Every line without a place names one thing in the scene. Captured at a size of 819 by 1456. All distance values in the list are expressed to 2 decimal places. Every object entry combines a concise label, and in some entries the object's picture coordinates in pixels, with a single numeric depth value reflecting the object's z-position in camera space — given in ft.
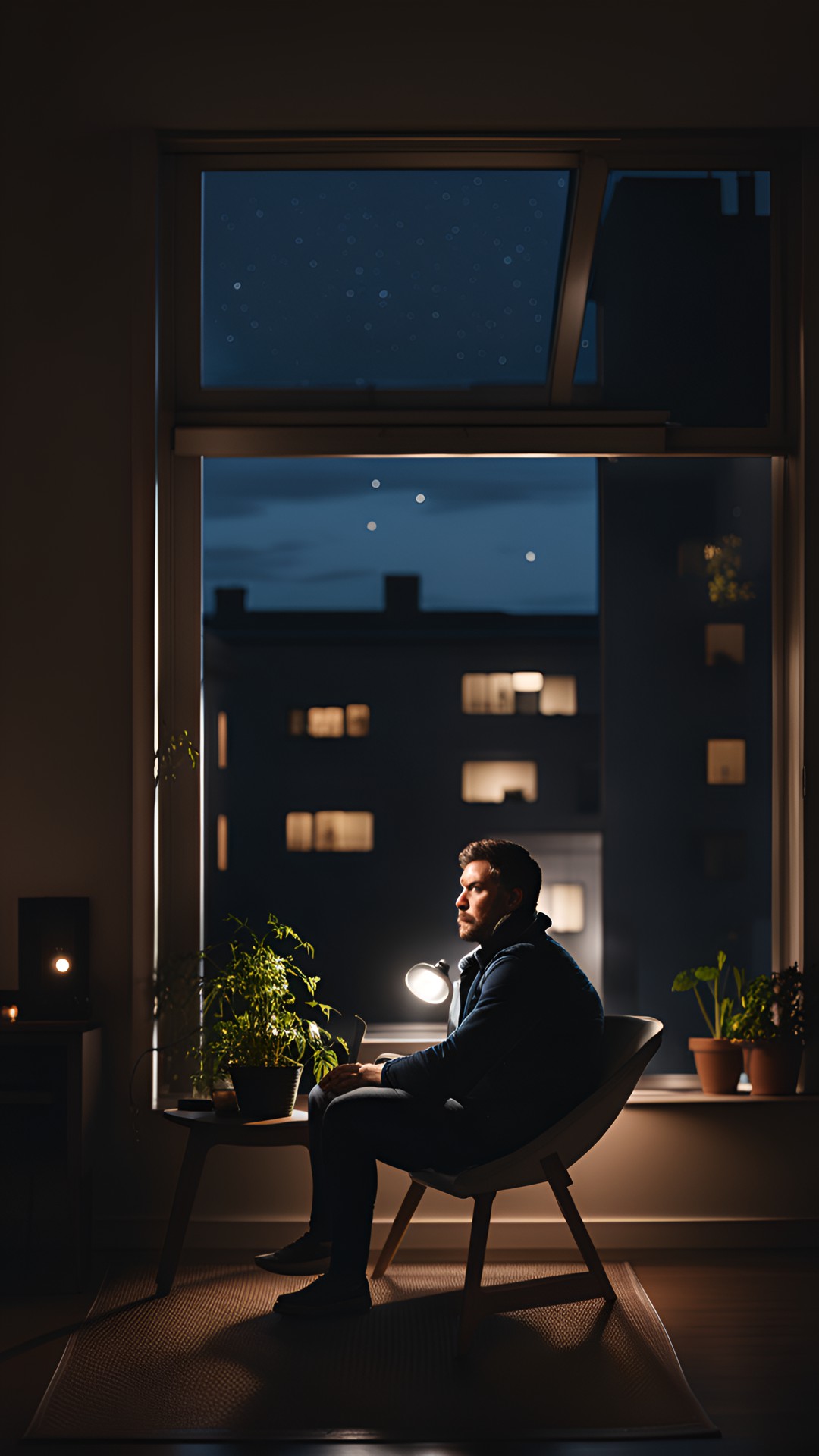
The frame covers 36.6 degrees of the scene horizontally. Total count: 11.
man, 11.03
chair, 10.63
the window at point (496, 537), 14.34
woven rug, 9.07
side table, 11.75
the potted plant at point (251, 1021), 12.06
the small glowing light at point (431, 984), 12.80
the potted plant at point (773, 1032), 13.58
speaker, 13.23
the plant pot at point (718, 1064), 13.71
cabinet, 12.03
